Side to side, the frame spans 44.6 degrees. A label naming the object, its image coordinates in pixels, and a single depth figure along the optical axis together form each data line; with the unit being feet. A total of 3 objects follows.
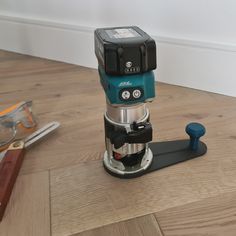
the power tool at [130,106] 1.33
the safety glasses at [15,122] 2.01
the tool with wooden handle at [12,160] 1.52
